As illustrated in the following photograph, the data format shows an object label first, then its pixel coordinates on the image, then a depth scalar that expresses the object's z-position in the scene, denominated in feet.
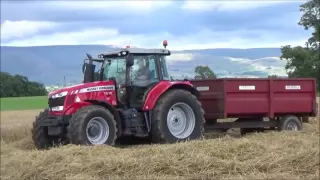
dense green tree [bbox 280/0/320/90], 180.86
